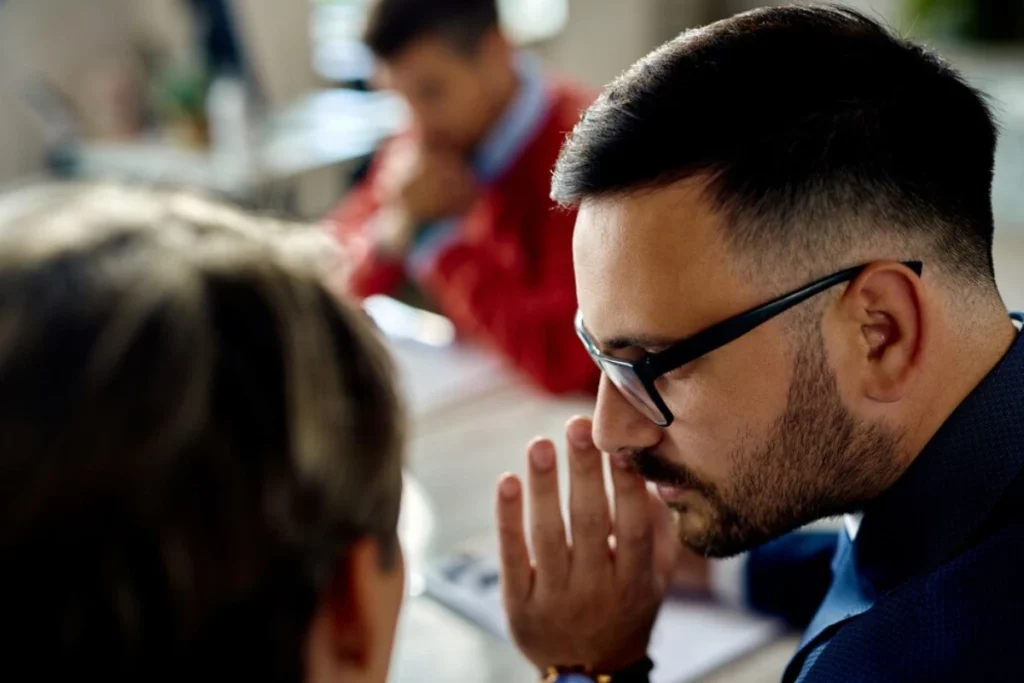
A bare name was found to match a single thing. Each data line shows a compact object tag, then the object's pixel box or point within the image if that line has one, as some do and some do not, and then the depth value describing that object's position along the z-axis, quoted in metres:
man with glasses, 0.77
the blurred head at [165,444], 0.42
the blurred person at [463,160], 1.92
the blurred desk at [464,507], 1.00
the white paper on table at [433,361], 1.60
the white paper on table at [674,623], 0.98
